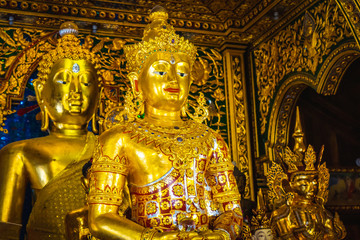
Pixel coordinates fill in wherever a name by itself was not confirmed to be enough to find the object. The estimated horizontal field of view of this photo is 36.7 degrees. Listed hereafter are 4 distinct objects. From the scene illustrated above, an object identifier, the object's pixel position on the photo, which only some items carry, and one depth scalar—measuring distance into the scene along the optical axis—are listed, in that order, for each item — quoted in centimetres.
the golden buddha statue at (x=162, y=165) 238
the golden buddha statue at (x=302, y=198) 343
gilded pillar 443
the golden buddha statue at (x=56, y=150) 337
